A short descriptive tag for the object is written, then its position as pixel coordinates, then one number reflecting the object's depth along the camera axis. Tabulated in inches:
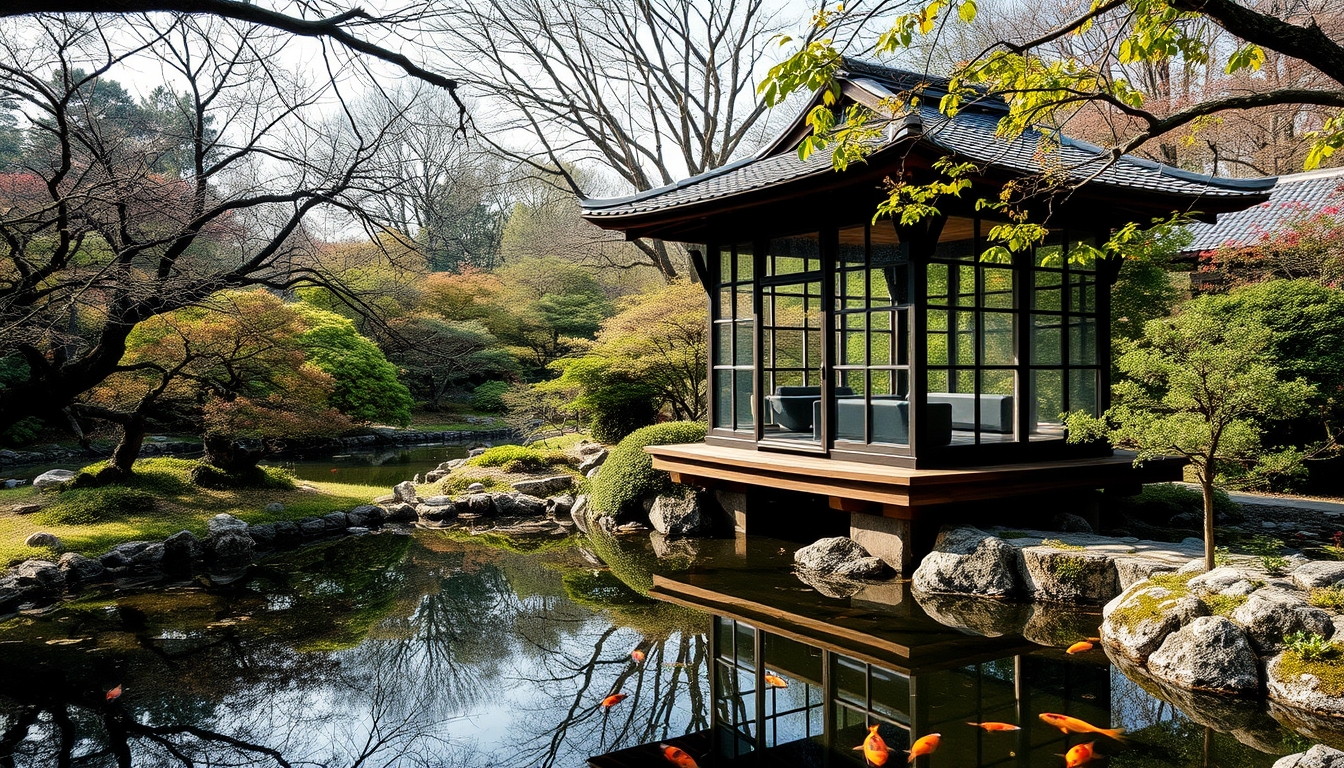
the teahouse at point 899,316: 270.5
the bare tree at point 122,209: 215.0
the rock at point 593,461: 494.3
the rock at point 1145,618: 189.6
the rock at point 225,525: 339.9
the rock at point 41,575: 275.9
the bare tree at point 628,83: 652.7
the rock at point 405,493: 446.3
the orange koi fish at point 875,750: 148.2
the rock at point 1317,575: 192.2
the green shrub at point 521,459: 500.7
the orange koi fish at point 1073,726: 153.4
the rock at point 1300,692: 159.3
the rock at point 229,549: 330.3
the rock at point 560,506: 442.0
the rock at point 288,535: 362.6
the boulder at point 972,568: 251.1
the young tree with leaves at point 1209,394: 200.8
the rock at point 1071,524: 288.0
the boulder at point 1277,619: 173.3
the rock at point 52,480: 368.2
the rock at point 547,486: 462.0
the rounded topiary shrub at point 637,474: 380.8
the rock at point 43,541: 297.4
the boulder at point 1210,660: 173.2
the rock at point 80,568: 290.7
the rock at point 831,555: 285.9
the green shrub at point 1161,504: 346.9
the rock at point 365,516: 399.9
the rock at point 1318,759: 124.7
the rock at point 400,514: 418.0
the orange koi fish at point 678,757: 150.7
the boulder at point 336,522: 386.9
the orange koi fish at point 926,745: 149.8
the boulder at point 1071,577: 236.8
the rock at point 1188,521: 333.7
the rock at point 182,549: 323.3
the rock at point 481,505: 440.5
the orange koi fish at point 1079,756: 141.8
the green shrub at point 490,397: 970.7
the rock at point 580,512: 416.5
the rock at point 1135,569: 222.1
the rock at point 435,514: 430.0
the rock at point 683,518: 358.3
